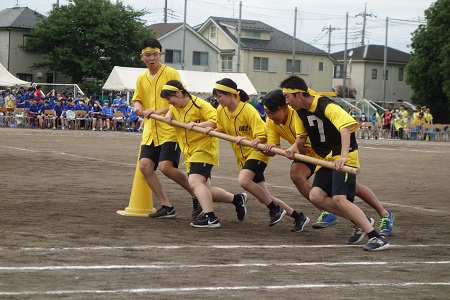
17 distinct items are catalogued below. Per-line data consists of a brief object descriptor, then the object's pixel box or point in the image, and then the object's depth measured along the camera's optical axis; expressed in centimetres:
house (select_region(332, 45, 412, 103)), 10162
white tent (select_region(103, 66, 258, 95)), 4959
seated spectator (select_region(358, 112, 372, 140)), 4816
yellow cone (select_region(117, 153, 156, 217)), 1154
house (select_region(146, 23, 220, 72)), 8381
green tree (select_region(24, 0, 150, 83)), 6969
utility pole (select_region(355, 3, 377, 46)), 10794
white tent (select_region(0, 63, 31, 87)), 5069
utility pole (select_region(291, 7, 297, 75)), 8200
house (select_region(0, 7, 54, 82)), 7444
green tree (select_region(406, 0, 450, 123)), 7350
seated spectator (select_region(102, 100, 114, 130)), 4319
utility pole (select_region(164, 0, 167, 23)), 9649
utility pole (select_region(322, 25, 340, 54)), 11131
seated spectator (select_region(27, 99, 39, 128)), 4153
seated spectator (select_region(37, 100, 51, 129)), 4128
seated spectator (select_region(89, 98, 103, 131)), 4274
